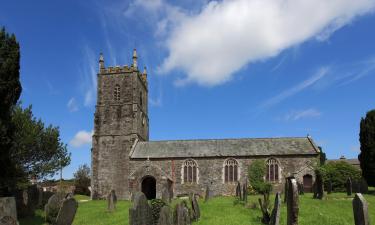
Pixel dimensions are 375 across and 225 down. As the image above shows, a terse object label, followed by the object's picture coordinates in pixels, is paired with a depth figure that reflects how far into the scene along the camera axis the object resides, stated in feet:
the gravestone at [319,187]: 71.22
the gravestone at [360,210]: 25.62
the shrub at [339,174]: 107.45
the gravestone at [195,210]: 49.85
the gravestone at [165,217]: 31.91
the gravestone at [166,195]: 63.64
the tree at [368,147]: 104.99
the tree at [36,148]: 90.33
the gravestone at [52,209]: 49.31
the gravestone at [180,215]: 38.37
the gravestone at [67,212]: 33.25
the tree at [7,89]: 49.85
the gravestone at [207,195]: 80.74
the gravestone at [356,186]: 95.09
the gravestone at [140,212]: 30.60
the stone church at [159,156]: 111.75
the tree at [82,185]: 168.76
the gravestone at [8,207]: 25.93
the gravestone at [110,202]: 67.91
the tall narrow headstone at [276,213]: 32.32
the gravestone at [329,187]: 87.24
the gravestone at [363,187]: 96.02
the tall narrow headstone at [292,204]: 27.50
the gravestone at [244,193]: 71.22
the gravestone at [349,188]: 78.77
